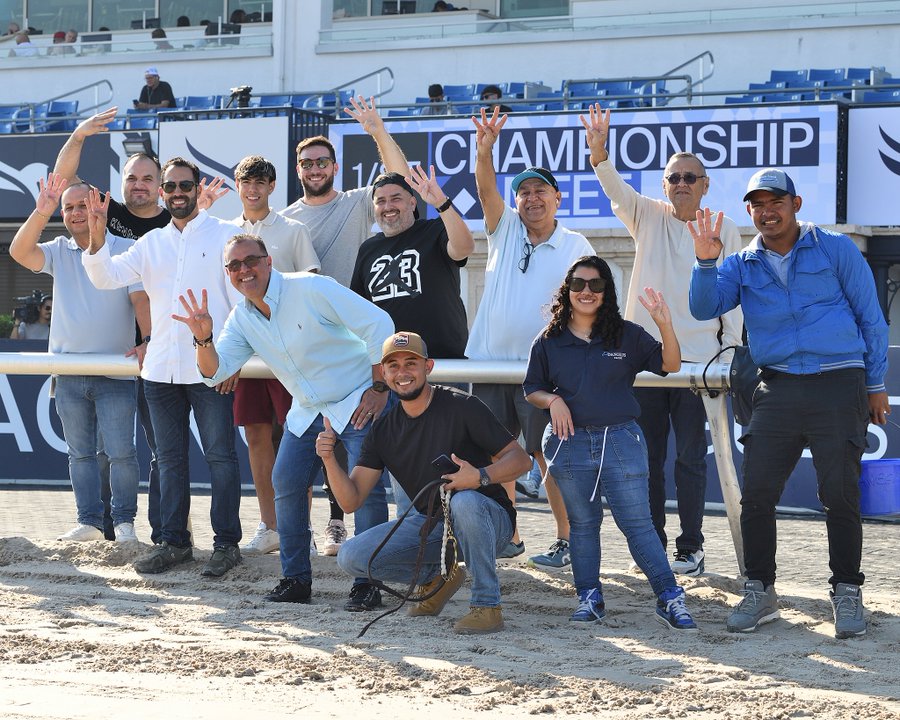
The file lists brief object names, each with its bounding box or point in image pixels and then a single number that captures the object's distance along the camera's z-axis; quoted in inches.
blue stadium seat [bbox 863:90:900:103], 652.7
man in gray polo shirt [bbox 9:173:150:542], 285.9
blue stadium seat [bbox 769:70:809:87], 729.0
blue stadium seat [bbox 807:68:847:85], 705.6
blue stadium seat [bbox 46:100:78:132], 834.6
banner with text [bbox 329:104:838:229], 631.2
